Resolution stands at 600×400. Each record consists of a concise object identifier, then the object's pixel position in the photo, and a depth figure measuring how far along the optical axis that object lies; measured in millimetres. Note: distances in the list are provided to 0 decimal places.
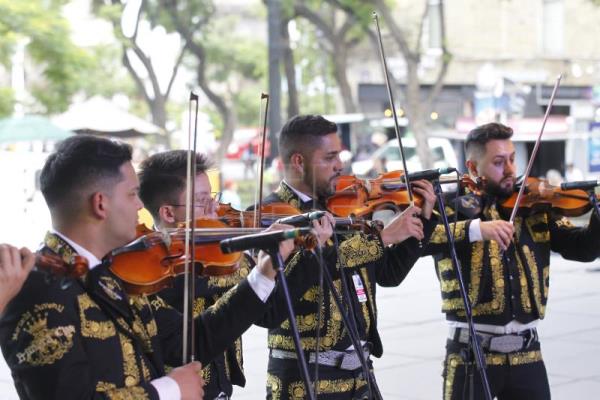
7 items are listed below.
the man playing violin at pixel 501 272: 5328
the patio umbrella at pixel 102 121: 24078
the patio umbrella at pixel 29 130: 23297
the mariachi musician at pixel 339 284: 4621
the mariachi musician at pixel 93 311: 2996
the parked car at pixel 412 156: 24625
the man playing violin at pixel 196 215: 4250
